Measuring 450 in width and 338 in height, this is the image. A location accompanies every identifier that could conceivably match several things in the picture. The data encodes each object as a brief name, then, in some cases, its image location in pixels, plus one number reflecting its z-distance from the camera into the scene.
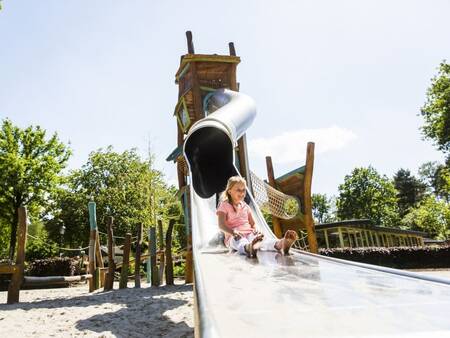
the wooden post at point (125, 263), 9.37
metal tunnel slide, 1.25
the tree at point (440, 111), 27.49
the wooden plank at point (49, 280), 8.08
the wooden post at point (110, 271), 9.28
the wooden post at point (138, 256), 9.74
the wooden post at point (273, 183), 7.54
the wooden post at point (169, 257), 10.03
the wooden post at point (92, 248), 9.51
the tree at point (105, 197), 29.81
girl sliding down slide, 4.19
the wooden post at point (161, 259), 11.31
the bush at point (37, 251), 28.83
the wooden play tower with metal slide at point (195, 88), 8.95
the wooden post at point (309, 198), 6.85
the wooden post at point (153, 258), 9.81
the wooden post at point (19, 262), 7.56
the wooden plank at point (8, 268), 7.55
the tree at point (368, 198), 51.08
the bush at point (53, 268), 17.59
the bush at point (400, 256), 21.36
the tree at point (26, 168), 24.25
